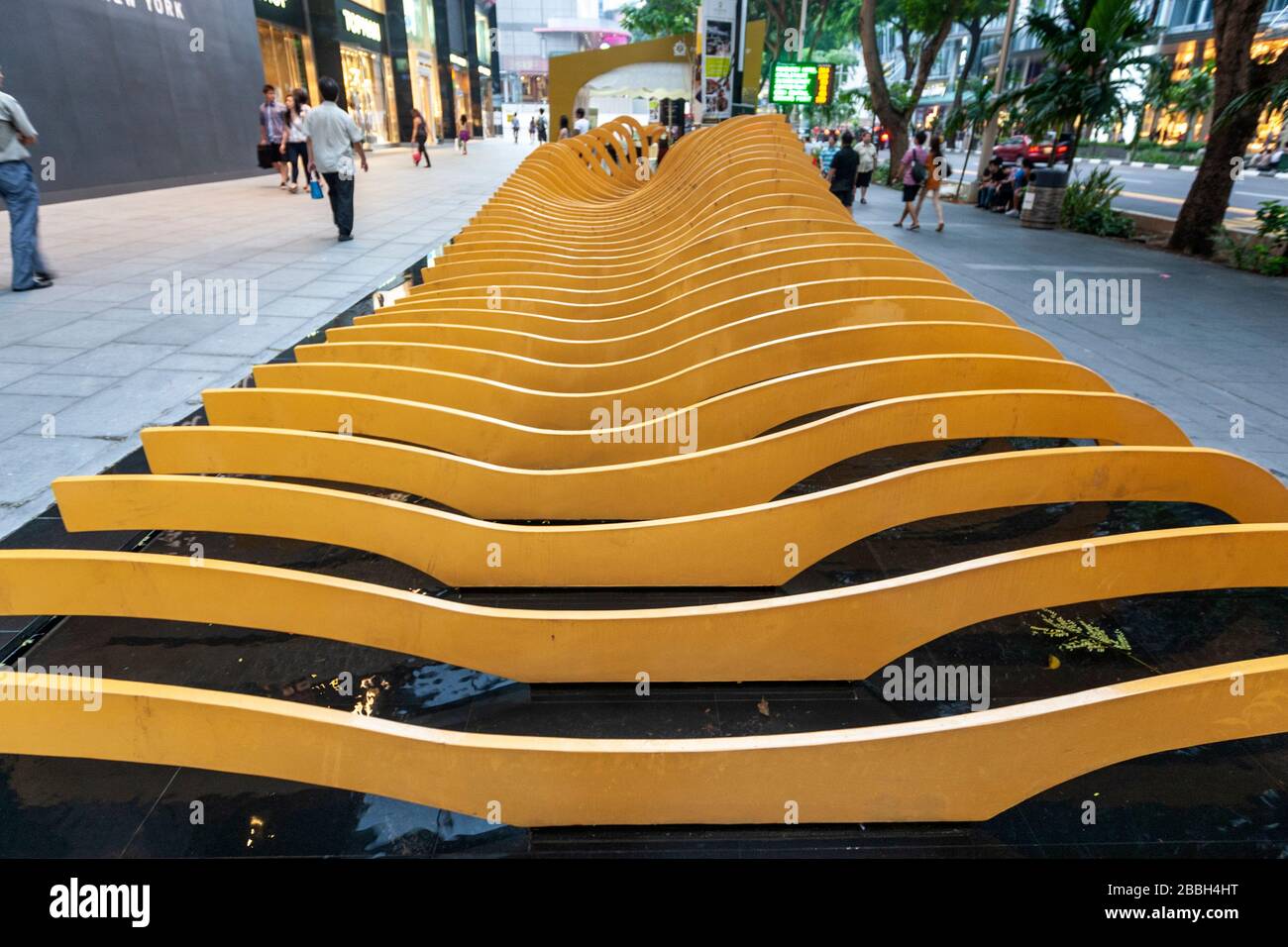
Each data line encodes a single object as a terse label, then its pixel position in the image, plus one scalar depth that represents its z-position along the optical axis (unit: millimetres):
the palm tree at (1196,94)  27297
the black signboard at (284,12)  16906
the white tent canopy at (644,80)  18844
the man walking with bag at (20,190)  5918
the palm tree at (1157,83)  12855
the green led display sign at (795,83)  19781
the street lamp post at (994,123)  16250
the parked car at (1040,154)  22750
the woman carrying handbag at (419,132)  19812
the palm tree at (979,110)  13977
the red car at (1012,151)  24250
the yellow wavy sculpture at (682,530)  1440
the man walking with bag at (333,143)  8469
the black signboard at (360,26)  20406
